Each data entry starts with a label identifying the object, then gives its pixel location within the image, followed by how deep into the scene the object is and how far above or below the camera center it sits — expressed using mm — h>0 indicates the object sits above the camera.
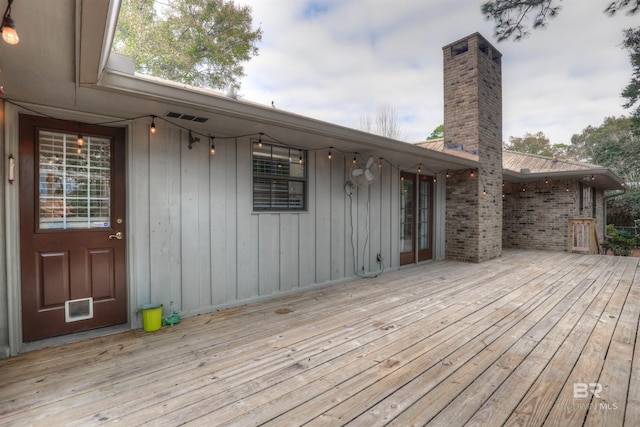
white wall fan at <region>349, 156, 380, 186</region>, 4922 +726
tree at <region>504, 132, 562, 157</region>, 23609 +5342
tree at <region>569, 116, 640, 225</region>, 9141 +1811
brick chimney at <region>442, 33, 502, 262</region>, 6781 +1747
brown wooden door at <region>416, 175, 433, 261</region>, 6793 -132
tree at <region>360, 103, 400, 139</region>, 15172 +4743
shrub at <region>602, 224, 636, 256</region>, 11227 -1379
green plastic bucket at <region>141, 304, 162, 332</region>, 2963 -1079
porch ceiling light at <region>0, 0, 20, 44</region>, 1262 +812
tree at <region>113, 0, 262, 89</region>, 9383 +5907
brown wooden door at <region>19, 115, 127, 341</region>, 2650 -122
